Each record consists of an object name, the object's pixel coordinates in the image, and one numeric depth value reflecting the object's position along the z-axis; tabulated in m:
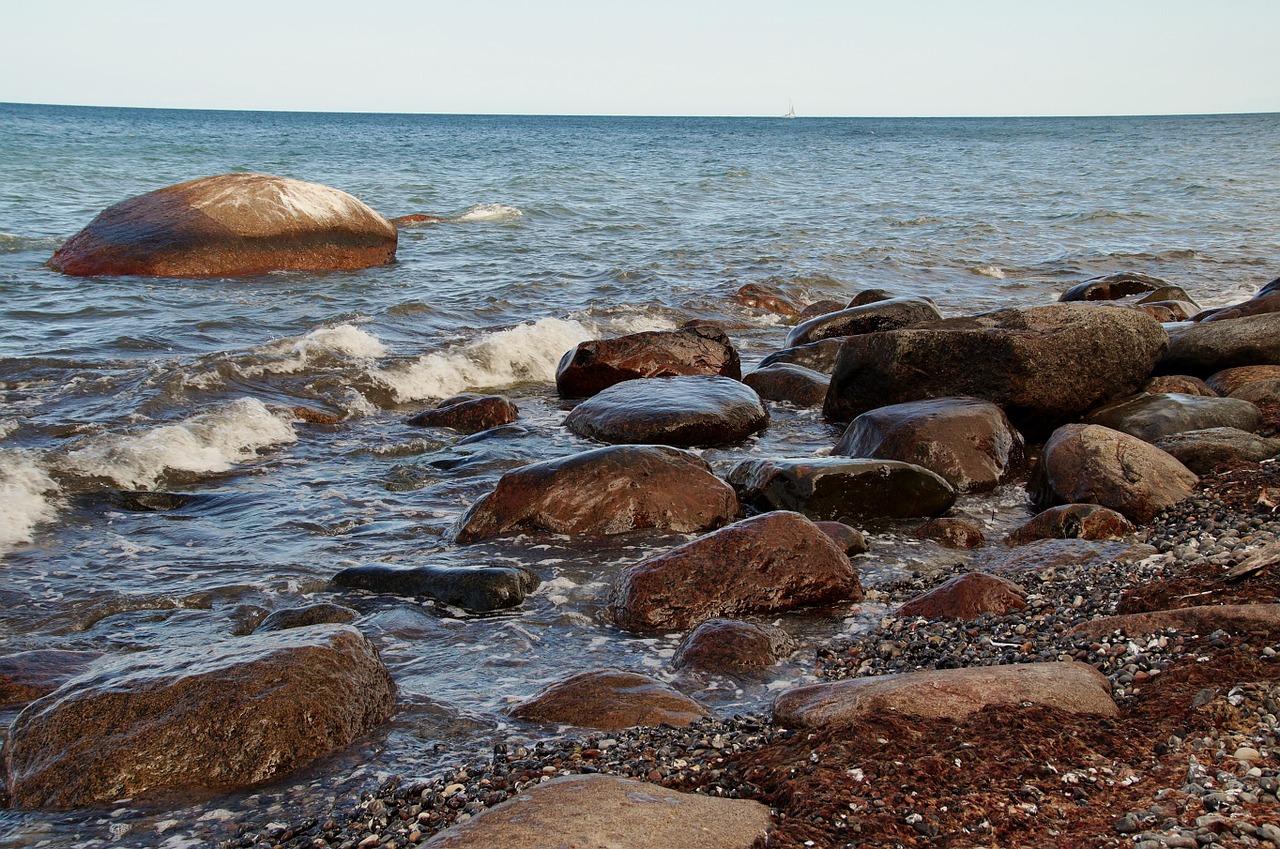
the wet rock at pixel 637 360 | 9.52
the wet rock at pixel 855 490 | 6.36
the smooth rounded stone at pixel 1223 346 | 8.34
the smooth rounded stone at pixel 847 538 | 5.87
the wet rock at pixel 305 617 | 4.82
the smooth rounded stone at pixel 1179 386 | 8.00
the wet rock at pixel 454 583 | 5.17
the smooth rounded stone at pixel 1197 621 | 3.66
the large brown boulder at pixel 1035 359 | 7.75
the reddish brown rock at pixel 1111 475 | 6.09
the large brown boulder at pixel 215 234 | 13.95
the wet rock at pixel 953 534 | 6.11
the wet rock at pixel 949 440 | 6.99
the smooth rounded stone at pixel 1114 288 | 13.57
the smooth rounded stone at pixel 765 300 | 14.08
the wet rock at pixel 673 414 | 7.95
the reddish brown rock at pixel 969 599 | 4.81
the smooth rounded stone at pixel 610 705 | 3.98
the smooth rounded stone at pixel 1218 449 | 6.57
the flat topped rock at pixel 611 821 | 2.66
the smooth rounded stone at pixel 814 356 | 10.38
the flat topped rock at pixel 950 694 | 3.39
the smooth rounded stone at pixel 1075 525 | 5.82
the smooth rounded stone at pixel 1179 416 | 7.14
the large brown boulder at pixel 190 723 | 3.53
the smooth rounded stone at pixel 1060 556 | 5.31
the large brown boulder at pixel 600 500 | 6.21
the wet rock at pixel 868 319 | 10.65
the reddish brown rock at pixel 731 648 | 4.54
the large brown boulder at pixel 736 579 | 5.05
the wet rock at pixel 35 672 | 4.18
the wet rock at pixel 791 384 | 9.38
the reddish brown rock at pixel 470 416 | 8.66
